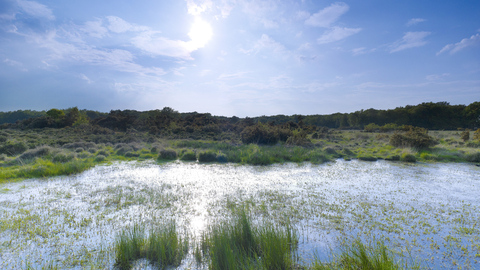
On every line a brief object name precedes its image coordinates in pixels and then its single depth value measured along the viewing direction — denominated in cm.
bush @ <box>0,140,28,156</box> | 1434
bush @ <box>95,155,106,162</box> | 1353
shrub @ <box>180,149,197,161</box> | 1507
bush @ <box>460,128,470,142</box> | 1962
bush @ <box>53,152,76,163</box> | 1209
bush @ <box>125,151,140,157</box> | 1568
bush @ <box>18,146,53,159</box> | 1260
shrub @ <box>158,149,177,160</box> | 1511
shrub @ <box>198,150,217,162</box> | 1462
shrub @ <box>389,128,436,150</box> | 1653
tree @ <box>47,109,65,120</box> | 4231
